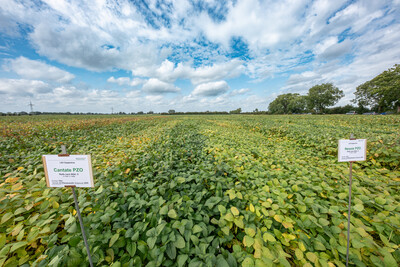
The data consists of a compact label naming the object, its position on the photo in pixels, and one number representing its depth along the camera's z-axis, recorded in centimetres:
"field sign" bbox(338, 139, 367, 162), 222
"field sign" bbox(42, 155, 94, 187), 165
